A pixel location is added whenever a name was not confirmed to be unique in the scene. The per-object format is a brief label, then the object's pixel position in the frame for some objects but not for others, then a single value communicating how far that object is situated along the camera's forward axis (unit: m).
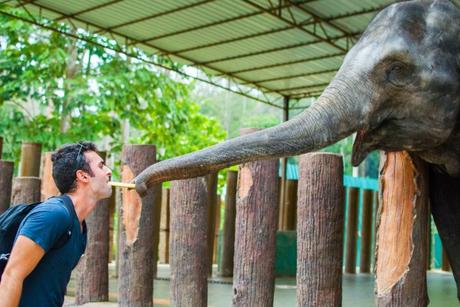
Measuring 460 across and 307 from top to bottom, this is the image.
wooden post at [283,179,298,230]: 8.12
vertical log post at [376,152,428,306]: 2.69
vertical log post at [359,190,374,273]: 8.49
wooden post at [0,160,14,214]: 4.69
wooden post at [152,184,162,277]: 6.11
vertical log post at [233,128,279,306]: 3.20
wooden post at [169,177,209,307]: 3.42
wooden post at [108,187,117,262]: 6.68
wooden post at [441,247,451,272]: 9.57
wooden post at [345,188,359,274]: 8.27
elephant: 2.10
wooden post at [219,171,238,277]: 6.57
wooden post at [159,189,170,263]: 8.09
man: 2.01
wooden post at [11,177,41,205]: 4.47
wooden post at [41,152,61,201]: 4.35
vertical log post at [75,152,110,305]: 4.09
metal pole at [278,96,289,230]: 8.41
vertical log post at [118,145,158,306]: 3.66
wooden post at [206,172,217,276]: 6.34
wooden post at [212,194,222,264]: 8.79
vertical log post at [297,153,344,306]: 2.96
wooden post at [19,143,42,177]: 5.57
